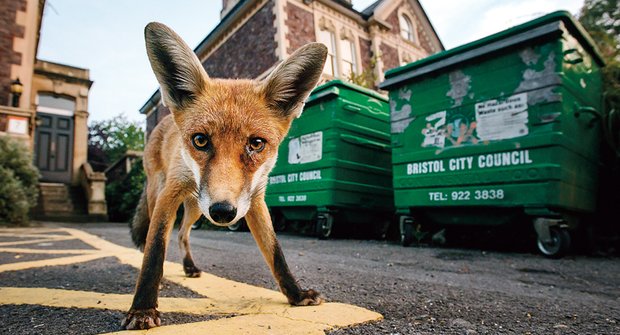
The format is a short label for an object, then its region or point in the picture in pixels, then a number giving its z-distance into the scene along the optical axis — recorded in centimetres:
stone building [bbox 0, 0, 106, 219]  988
